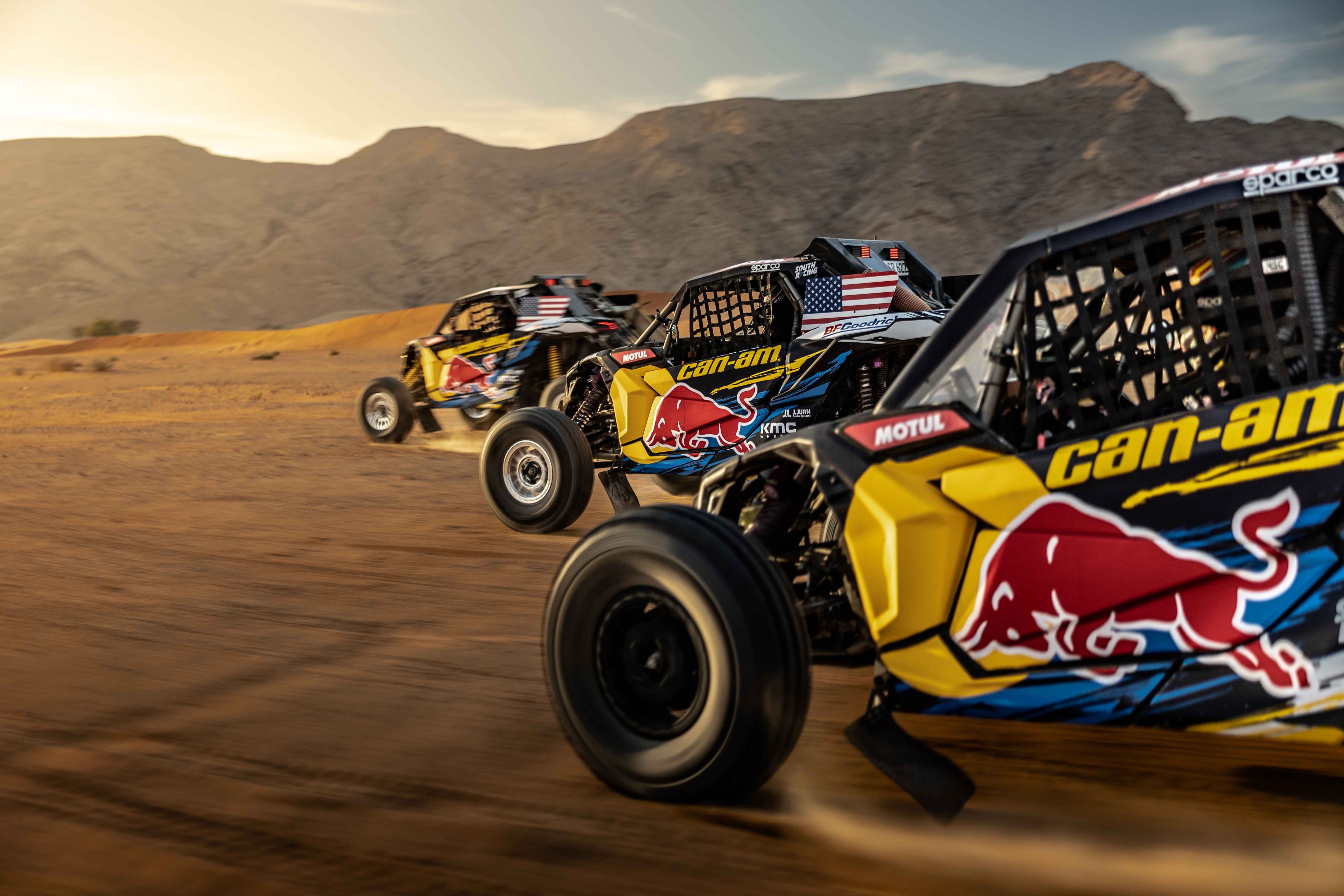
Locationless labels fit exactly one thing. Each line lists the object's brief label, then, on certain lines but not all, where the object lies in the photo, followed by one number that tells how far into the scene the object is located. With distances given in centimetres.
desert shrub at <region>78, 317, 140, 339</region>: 6719
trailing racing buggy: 1356
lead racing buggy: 247
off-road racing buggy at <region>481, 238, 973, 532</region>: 745
